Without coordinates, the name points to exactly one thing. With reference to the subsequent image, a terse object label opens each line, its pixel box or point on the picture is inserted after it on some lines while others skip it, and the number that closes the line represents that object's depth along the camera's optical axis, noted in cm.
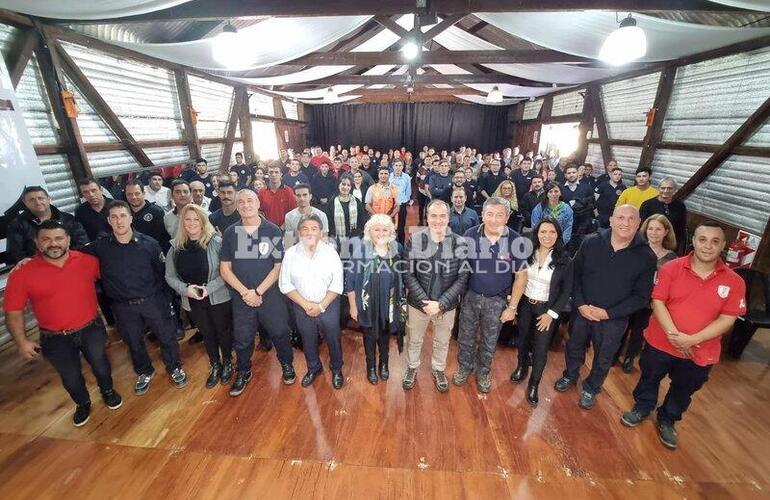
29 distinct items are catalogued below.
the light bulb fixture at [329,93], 1067
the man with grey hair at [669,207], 427
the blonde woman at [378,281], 265
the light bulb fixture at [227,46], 408
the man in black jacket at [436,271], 260
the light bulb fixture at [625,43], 335
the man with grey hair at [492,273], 262
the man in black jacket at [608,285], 242
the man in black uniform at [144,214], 363
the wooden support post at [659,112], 617
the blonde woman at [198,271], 265
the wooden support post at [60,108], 417
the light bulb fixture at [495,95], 787
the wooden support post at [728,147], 445
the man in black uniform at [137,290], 260
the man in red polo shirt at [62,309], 227
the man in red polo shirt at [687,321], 213
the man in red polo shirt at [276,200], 478
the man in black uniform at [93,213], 355
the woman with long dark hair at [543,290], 257
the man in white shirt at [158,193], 468
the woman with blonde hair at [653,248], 296
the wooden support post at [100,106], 448
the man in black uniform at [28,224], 309
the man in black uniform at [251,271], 269
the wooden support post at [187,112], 699
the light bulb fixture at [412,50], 543
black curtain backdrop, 1817
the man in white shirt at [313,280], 266
